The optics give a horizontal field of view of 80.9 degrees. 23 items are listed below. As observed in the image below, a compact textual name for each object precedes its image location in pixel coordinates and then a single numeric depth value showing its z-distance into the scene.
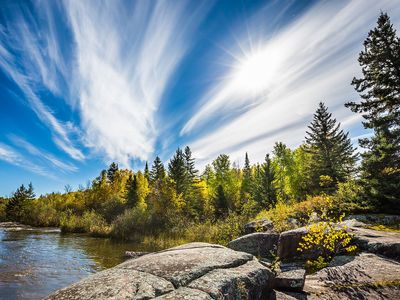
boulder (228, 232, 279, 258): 8.62
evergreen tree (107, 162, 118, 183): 71.41
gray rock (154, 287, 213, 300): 2.79
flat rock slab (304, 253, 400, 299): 4.73
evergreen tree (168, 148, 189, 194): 44.50
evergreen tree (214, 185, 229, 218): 34.75
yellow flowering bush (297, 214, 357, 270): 6.81
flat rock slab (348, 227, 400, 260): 6.38
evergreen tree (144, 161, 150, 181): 76.38
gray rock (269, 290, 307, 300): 4.65
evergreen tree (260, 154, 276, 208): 32.94
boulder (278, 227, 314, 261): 7.77
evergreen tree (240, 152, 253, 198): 52.15
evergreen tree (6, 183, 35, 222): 54.22
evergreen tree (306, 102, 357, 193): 25.73
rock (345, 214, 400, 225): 11.31
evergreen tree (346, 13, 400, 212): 13.47
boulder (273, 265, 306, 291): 4.99
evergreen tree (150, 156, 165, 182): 55.62
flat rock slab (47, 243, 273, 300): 2.99
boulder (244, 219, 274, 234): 12.14
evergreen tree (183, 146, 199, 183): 51.10
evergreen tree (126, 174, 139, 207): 40.52
